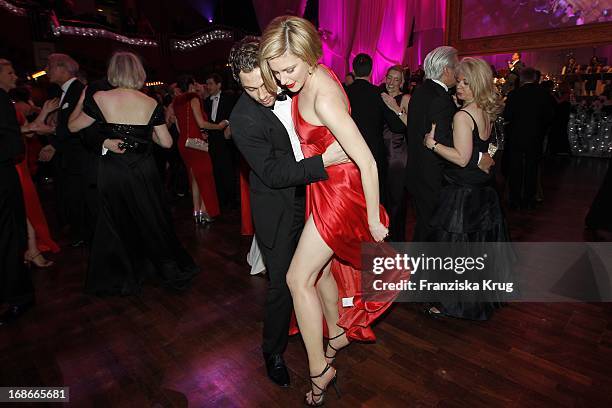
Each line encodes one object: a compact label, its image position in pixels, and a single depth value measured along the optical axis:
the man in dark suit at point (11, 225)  2.46
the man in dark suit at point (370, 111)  3.36
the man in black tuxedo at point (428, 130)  2.57
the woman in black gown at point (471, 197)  2.29
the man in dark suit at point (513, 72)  6.85
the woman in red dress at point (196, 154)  4.46
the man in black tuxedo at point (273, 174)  1.58
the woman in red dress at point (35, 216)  3.29
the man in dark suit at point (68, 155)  3.29
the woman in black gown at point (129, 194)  2.62
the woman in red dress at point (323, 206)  1.43
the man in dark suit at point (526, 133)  4.81
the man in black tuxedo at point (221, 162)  5.02
